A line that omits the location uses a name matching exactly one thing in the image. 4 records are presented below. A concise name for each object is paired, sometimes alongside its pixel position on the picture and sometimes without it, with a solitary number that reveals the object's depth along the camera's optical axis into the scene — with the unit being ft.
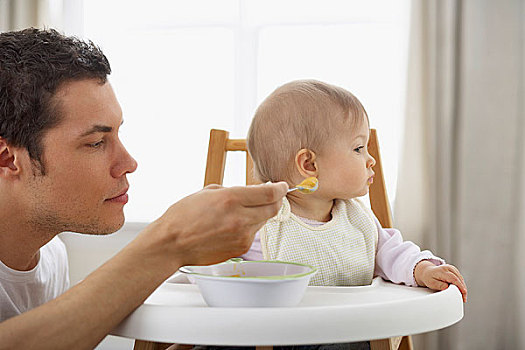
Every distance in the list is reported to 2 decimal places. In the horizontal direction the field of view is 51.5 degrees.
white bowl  2.51
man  3.46
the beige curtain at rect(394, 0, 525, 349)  7.38
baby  3.81
